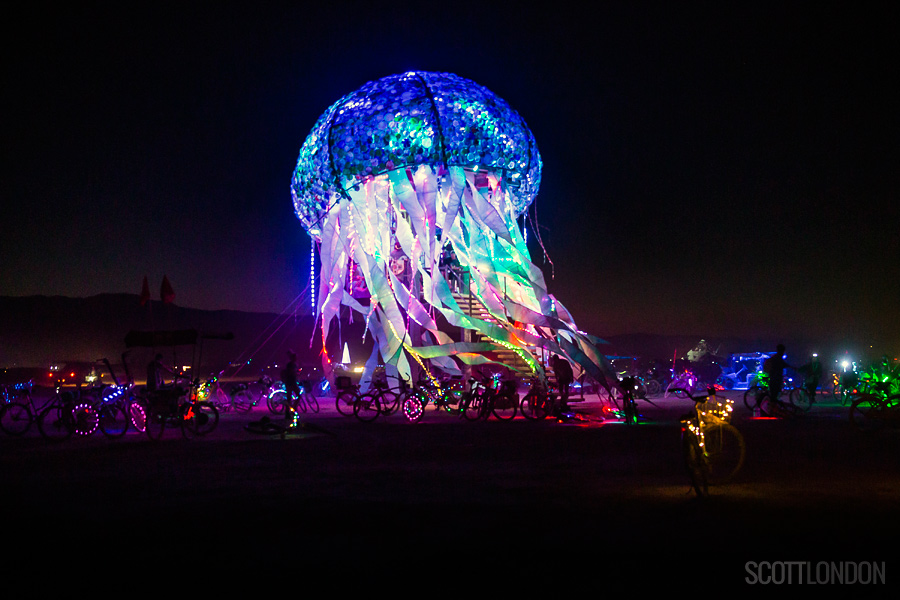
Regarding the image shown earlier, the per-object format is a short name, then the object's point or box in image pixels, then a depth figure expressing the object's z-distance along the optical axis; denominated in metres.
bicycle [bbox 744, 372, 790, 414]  16.73
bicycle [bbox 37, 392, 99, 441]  13.20
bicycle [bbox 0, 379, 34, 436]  14.03
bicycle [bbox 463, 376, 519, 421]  16.27
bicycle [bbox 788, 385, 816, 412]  18.12
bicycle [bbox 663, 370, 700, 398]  26.37
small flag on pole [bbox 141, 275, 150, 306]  17.15
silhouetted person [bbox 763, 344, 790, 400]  16.31
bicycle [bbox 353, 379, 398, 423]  16.45
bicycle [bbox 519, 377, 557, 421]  16.34
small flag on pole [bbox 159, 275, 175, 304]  16.80
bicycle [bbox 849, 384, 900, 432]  12.69
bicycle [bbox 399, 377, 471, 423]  16.17
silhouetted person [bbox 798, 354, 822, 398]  18.33
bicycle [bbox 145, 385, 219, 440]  13.27
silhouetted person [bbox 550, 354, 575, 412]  16.63
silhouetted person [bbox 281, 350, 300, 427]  17.37
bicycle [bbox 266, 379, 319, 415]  20.17
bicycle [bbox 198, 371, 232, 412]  19.75
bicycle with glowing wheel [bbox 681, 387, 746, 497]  6.77
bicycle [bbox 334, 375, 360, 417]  18.83
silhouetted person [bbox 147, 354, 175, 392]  15.21
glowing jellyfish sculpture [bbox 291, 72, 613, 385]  17.62
